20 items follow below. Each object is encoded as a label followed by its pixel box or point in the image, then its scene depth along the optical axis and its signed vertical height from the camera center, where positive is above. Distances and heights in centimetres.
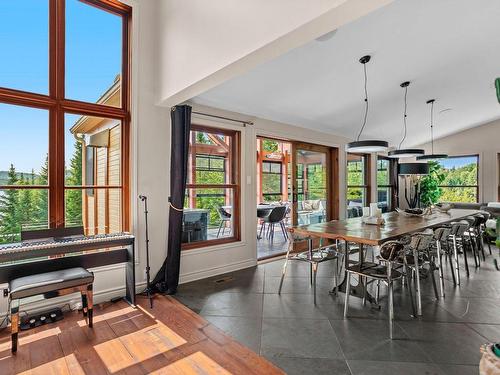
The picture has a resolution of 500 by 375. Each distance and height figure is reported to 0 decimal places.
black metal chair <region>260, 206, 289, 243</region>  605 -56
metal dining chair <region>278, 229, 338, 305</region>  328 -79
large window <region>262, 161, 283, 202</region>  852 +21
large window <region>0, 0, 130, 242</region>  279 +76
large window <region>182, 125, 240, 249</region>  400 -1
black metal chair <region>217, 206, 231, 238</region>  428 -42
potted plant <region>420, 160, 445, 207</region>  772 +6
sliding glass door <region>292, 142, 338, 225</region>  544 +10
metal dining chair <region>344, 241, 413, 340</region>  264 -79
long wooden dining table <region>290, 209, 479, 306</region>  279 -46
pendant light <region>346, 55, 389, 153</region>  326 +47
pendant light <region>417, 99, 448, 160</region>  511 +54
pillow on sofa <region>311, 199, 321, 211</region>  583 -33
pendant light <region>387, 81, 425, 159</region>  434 +52
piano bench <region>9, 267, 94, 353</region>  222 -76
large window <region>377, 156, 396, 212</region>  757 +11
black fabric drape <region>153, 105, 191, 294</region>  345 -3
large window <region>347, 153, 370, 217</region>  657 +11
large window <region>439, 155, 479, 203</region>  756 +21
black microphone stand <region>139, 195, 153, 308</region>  319 -92
